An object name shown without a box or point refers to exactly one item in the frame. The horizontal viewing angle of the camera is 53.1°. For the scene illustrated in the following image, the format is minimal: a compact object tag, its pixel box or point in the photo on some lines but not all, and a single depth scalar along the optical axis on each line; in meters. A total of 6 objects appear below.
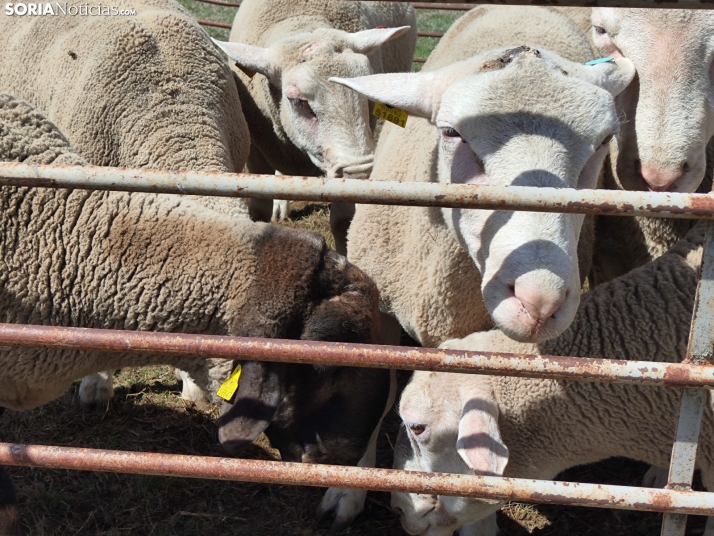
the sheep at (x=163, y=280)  2.50
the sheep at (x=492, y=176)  1.98
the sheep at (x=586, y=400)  2.50
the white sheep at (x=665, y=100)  2.64
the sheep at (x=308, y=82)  4.36
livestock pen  1.64
